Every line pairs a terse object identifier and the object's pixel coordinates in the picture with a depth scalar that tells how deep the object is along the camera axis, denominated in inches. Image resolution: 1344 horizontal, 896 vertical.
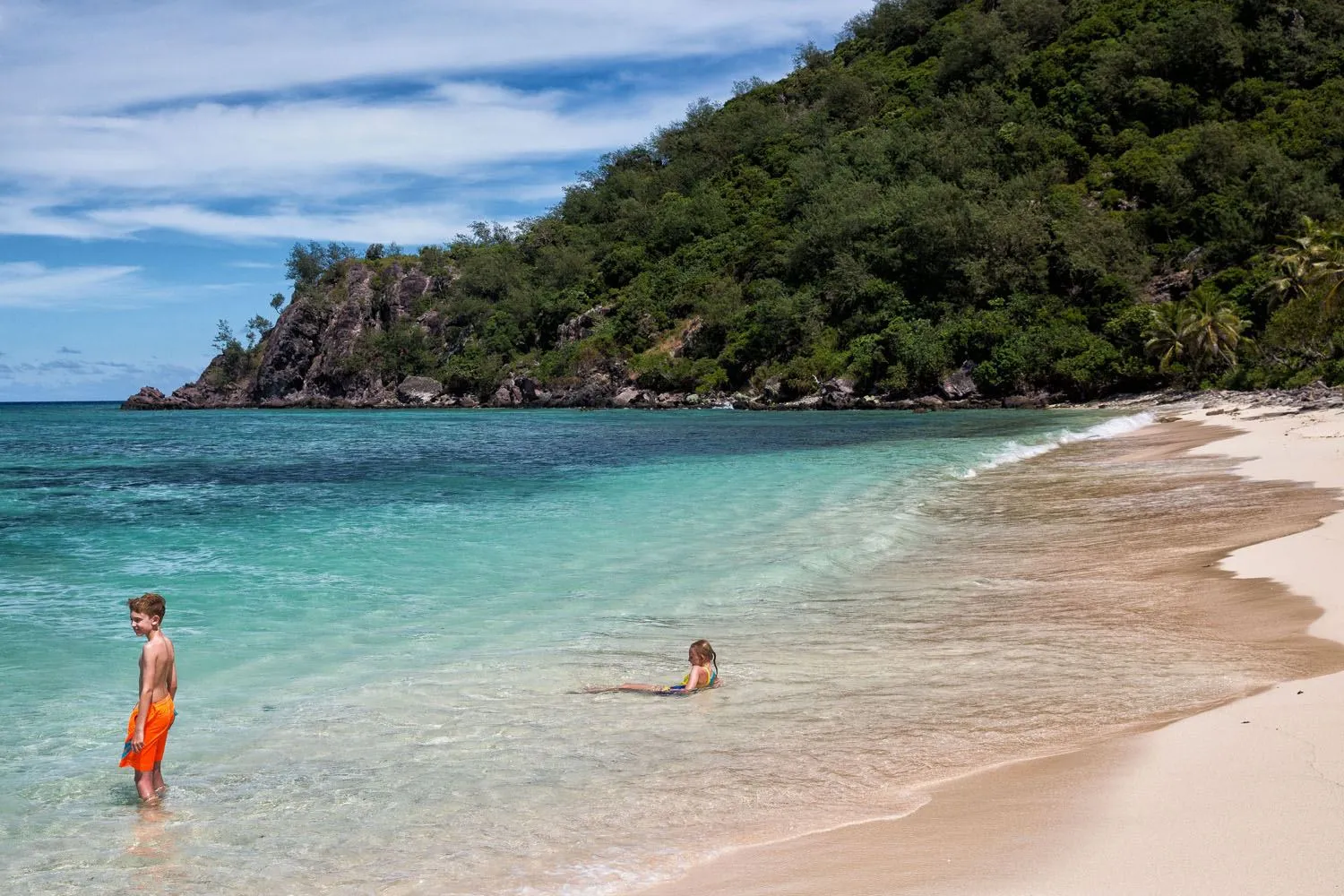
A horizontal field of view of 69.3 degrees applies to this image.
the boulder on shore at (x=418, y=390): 4685.0
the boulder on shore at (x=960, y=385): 2751.0
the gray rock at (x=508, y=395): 4210.1
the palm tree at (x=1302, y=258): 2075.5
